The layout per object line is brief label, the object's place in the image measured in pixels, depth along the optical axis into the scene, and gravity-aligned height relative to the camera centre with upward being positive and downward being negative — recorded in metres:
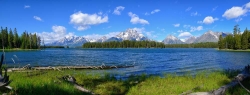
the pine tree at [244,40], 122.89 +2.22
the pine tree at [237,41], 129.12 +1.72
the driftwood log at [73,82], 13.00 -2.48
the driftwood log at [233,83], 9.20 -2.17
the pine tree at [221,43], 163.00 +0.72
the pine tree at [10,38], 148.20 +4.85
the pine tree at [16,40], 152.93 +3.88
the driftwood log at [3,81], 7.09 -1.20
